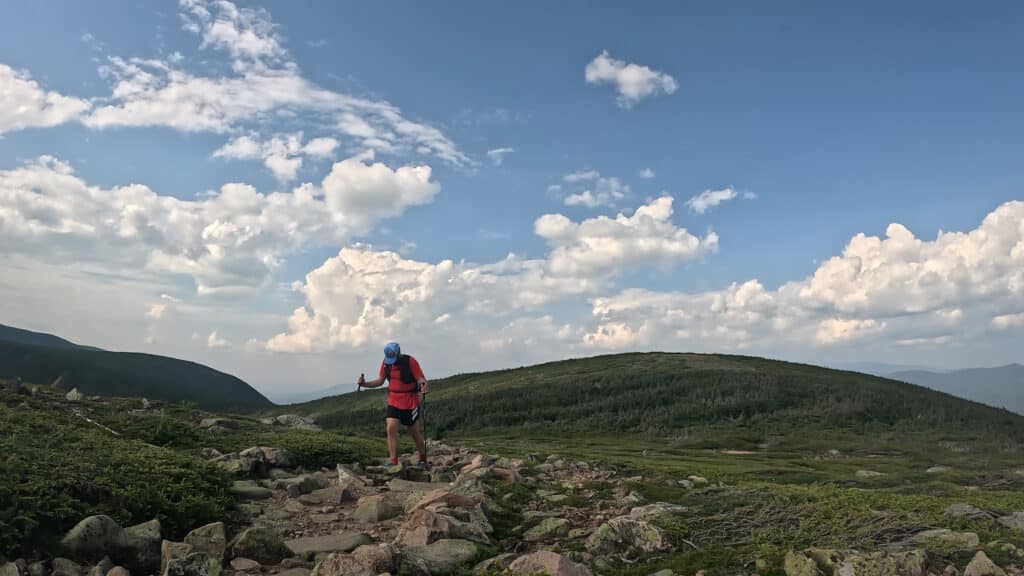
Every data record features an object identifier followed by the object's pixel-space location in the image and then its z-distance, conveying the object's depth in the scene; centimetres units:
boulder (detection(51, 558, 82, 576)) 845
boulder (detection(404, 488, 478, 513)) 1211
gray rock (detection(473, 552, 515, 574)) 903
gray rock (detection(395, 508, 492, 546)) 1017
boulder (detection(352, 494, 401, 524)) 1192
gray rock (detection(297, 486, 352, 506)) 1310
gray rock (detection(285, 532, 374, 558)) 988
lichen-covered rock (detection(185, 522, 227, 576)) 920
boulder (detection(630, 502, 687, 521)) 1266
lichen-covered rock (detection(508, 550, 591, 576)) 847
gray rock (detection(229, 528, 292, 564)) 947
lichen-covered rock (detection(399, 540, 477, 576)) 895
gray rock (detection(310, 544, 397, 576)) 845
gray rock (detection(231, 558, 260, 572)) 909
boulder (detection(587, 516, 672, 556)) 1055
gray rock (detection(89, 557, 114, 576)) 849
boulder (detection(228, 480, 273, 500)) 1316
